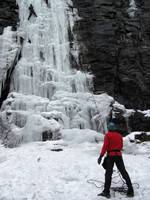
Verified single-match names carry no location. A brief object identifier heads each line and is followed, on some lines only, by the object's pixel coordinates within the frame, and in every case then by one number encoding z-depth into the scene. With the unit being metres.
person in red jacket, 7.60
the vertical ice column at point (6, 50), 17.50
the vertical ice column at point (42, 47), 17.25
